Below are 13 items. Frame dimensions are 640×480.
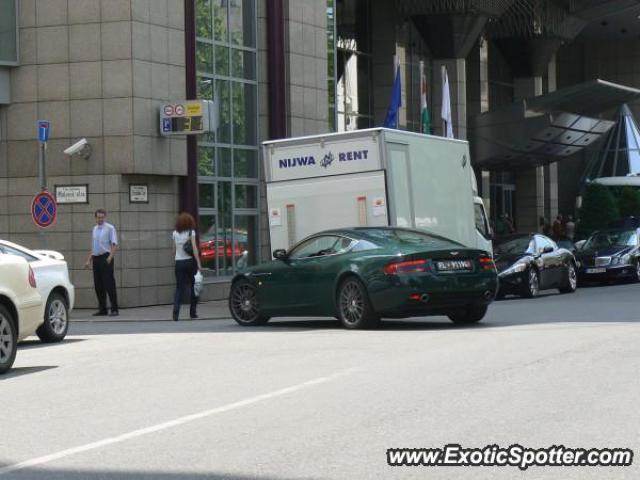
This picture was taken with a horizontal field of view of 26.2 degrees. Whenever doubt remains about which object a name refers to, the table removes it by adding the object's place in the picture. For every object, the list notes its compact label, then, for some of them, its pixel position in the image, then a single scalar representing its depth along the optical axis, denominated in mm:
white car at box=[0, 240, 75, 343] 17047
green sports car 16984
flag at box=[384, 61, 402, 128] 36469
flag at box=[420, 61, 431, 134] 39031
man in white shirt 23172
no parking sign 22469
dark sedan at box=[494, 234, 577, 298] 26609
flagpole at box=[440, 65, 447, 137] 41344
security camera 25484
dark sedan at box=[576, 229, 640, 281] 32469
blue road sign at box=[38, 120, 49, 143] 22797
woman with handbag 21469
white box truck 20578
